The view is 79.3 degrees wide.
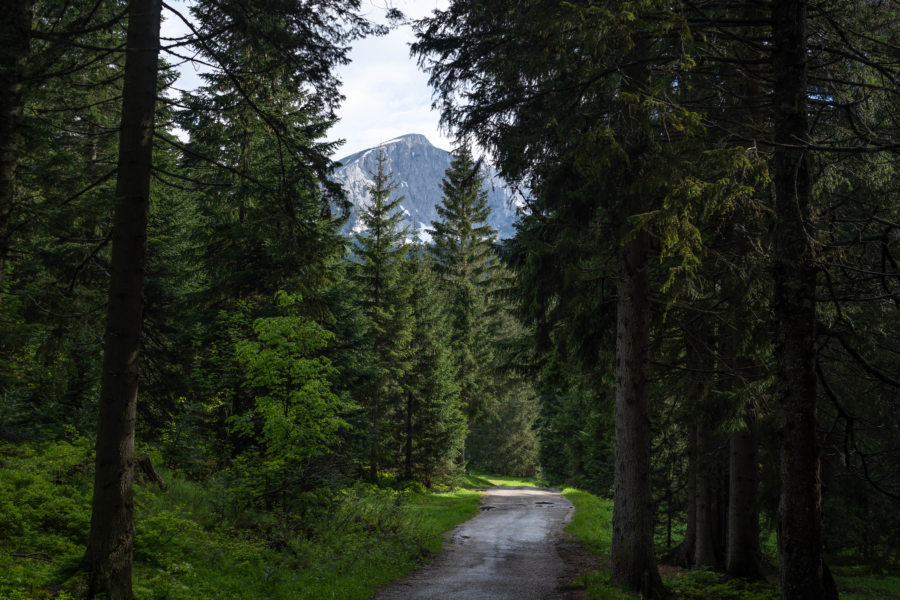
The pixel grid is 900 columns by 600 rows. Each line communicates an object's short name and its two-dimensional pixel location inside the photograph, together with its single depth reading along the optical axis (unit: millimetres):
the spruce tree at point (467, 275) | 40438
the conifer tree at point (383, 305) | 28406
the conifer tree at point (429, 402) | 31125
